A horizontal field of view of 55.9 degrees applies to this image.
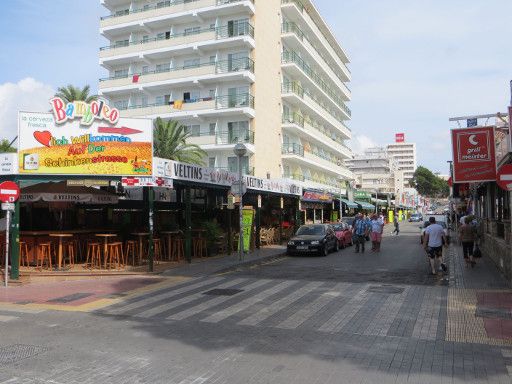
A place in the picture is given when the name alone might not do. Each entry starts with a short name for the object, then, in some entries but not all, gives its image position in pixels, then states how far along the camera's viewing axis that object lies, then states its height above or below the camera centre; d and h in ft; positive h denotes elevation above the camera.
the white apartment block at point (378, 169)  398.21 +36.78
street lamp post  61.36 +3.31
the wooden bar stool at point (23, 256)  54.41 -4.87
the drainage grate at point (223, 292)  38.47 -6.70
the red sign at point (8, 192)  43.50 +1.96
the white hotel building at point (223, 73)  140.05 +42.09
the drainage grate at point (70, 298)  36.47 -6.66
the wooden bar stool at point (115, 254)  53.36 -4.91
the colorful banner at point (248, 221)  71.94 -1.76
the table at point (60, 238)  52.05 -2.74
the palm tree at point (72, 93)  122.01 +30.21
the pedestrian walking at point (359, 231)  75.61 -3.68
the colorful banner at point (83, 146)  48.85 +6.97
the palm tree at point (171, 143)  122.93 +17.40
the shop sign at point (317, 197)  110.52 +2.91
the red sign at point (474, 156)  50.14 +5.29
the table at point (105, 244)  52.33 -3.58
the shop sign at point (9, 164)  47.98 +4.92
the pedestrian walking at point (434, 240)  48.25 -3.40
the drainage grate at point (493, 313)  29.84 -6.86
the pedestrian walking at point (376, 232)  76.61 -3.95
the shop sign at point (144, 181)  50.47 +3.17
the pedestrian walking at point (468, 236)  55.93 -3.61
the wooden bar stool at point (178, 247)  61.46 -4.81
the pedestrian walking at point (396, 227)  126.72 -5.25
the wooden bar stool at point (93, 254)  52.75 -4.82
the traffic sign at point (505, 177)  35.81 +2.11
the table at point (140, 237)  56.34 -3.14
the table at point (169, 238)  60.44 -3.45
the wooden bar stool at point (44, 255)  52.60 -4.66
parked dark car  70.90 -4.79
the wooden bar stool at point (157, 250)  59.57 -4.93
